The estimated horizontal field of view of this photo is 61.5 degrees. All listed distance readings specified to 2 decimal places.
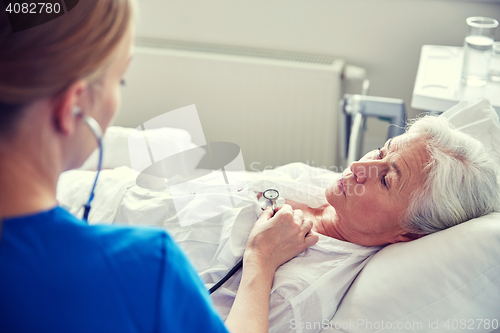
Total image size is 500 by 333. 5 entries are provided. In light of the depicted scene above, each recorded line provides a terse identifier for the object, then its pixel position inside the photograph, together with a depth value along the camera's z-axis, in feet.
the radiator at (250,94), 6.52
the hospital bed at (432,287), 3.05
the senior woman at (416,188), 3.53
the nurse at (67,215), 1.66
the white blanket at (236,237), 3.36
